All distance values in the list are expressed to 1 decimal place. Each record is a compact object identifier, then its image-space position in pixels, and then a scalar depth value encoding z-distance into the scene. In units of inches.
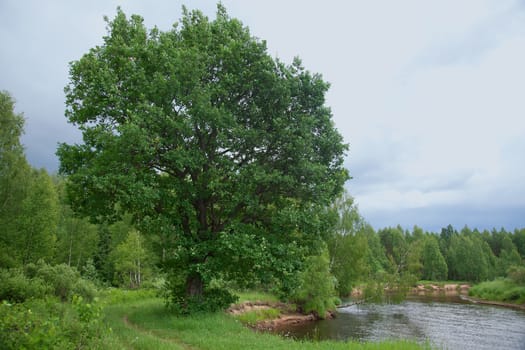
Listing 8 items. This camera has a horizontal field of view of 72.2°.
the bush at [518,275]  2290.8
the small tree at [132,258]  1985.7
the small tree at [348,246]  1878.7
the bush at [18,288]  717.9
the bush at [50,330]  304.5
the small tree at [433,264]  4062.5
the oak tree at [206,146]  733.3
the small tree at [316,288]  1531.7
